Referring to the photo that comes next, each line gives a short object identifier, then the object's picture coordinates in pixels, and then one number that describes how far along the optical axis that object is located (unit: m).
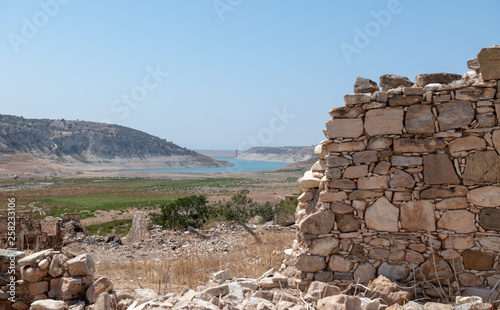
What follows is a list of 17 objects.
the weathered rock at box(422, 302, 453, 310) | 4.08
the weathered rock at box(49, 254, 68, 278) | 5.79
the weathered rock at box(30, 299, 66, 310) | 5.20
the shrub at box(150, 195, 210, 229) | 20.53
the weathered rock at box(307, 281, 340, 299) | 4.83
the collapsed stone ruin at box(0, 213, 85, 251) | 14.62
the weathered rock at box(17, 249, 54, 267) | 5.78
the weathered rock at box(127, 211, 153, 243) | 16.36
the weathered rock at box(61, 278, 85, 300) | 5.62
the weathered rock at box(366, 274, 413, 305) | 4.66
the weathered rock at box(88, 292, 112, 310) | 5.14
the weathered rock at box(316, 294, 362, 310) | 4.15
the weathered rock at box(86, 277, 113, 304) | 5.62
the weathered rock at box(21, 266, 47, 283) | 5.77
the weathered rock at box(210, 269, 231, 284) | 5.76
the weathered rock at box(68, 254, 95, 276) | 5.77
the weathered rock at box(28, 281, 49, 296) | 5.84
